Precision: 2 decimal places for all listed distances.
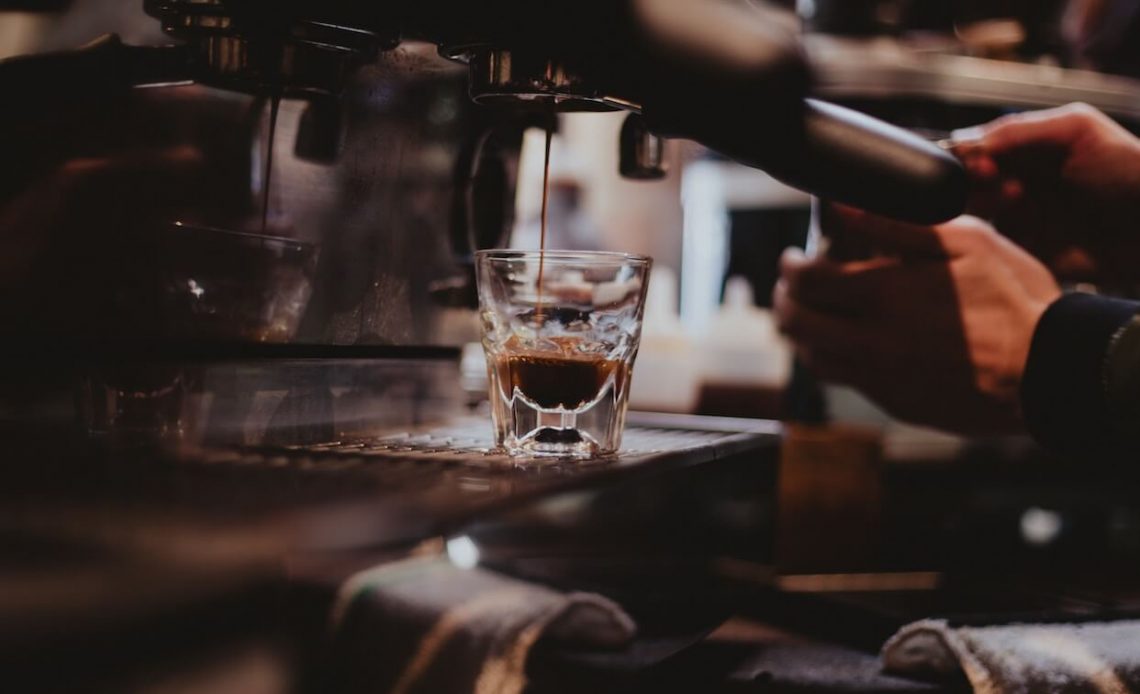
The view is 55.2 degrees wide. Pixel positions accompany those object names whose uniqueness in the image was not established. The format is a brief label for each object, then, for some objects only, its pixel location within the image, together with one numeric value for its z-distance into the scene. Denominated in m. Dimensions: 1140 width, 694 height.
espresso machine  0.31
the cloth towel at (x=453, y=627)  0.44
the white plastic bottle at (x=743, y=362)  1.23
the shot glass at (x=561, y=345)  0.56
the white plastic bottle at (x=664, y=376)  1.19
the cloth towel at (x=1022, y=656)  0.55
